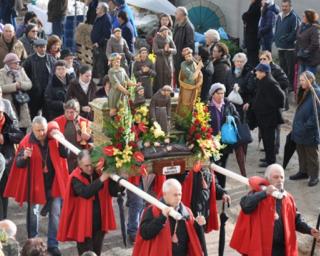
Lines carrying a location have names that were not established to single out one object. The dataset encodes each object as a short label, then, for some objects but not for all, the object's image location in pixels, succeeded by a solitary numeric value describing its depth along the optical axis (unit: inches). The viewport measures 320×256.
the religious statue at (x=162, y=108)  407.5
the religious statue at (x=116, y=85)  407.8
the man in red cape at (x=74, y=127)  440.5
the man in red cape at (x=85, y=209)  385.4
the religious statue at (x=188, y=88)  417.1
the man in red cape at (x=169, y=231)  345.1
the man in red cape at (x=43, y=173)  420.5
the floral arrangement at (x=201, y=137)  407.2
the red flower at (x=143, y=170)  395.6
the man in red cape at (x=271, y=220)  361.4
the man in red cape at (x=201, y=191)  405.7
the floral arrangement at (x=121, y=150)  386.6
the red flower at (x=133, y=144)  395.9
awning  847.7
